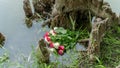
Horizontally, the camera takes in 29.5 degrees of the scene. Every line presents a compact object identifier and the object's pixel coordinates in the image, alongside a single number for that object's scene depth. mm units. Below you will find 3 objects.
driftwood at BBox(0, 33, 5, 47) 2278
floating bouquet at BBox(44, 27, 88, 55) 2223
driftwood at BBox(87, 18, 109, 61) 2120
